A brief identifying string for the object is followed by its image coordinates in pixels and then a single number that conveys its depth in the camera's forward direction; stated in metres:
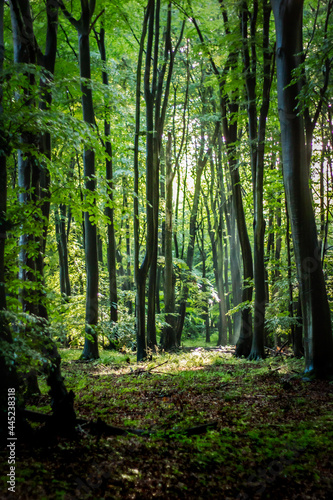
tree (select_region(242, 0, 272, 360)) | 9.22
